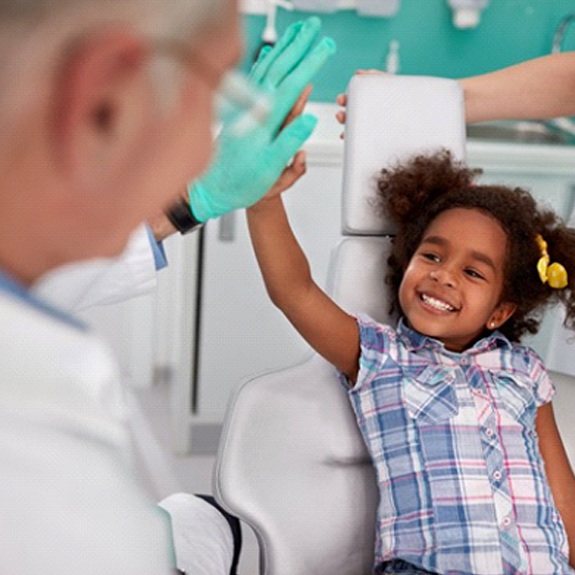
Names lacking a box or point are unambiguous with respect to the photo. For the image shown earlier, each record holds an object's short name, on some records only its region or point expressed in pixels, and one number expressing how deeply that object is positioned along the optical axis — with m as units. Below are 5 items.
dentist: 0.52
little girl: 1.36
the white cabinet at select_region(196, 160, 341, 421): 2.36
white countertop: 2.32
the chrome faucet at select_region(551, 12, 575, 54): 2.83
